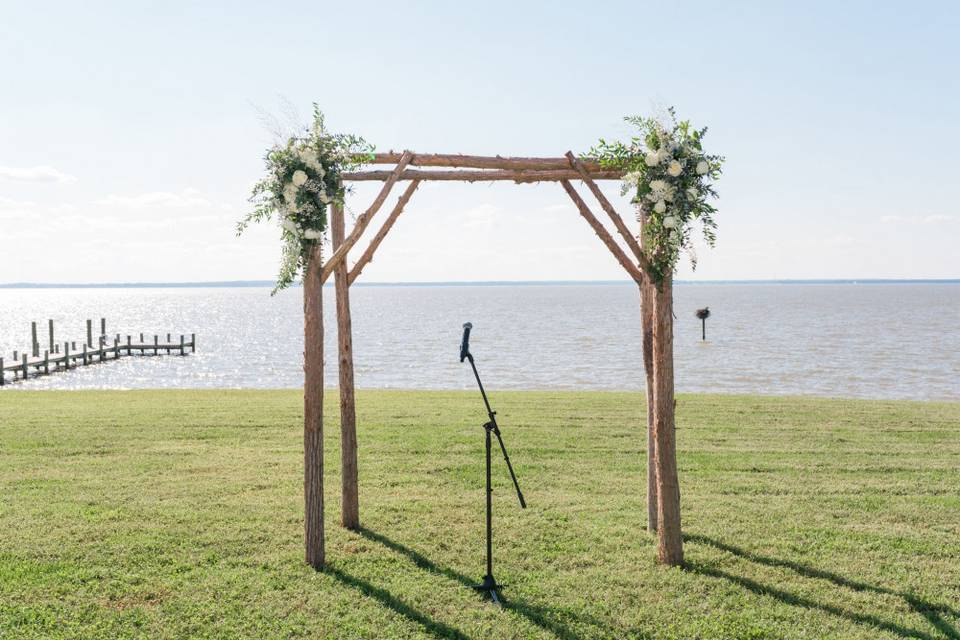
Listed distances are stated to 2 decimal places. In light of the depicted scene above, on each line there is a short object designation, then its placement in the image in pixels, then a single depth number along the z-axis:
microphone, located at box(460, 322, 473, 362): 5.73
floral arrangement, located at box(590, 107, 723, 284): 6.23
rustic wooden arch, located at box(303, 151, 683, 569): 6.55
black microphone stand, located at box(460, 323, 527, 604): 5.80
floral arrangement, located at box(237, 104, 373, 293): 6.27
